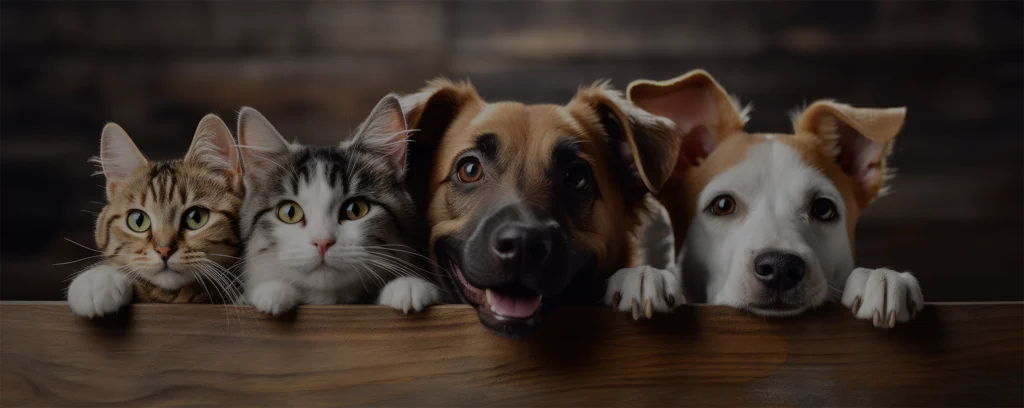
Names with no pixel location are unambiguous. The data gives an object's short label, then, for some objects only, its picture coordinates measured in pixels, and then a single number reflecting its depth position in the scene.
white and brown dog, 1.10
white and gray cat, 1.10
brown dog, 1.04
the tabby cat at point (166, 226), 1.10
